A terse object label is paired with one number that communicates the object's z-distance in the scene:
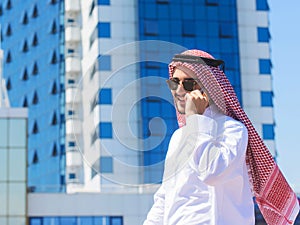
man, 7.20
